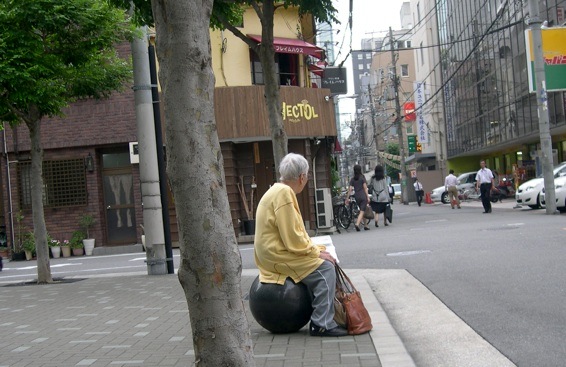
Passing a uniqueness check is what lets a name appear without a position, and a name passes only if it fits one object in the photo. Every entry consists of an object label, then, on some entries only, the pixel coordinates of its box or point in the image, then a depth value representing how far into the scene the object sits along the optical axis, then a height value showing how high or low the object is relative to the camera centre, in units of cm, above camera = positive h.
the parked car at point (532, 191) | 2324 -80
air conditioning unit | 2248 -79
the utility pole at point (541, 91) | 2059 +212
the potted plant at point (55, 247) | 2248 -131
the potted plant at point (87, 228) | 2261 -80
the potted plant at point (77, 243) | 2264 -124
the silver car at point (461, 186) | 4319 -87
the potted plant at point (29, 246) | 2248 -120
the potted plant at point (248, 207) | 2209 -57
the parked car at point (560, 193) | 2088 -83
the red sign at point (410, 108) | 5839 +564
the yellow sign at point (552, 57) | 2153 +320
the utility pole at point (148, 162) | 1295 +62
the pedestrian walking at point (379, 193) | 2178 -45
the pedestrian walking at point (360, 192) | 2106 -34
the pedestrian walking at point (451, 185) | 3083 -54
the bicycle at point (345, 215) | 2277 -105
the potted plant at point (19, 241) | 2281 -107
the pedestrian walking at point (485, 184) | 2378 -46
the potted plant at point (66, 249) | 2261 -139
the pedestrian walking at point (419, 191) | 4709 -102
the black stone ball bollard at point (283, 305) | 624 -102
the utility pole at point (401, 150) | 5096 +201
